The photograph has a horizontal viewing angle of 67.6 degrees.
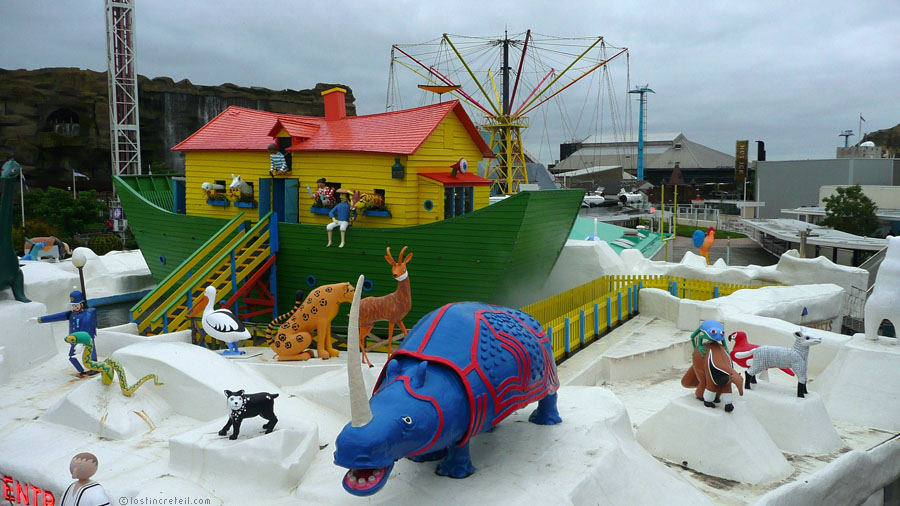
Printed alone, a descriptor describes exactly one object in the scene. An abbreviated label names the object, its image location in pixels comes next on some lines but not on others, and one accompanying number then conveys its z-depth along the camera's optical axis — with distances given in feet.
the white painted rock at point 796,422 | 26.81
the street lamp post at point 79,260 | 33.71
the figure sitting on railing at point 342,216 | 40.09
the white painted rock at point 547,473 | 18.80
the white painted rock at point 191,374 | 28.35
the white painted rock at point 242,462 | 22.18
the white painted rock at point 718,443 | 23.97
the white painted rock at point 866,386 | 31.09
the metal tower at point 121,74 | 112.88
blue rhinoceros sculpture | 16.02
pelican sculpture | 31.99
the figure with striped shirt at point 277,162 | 43.96
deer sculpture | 31.55
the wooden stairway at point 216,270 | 37.14
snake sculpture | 28.09
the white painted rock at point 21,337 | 33.71
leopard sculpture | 33.27
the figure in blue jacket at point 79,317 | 31.91
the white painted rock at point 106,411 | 26.99
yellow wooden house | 41.47
